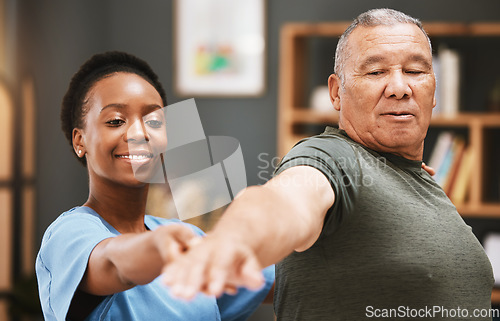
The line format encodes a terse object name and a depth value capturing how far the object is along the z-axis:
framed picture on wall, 3.19
